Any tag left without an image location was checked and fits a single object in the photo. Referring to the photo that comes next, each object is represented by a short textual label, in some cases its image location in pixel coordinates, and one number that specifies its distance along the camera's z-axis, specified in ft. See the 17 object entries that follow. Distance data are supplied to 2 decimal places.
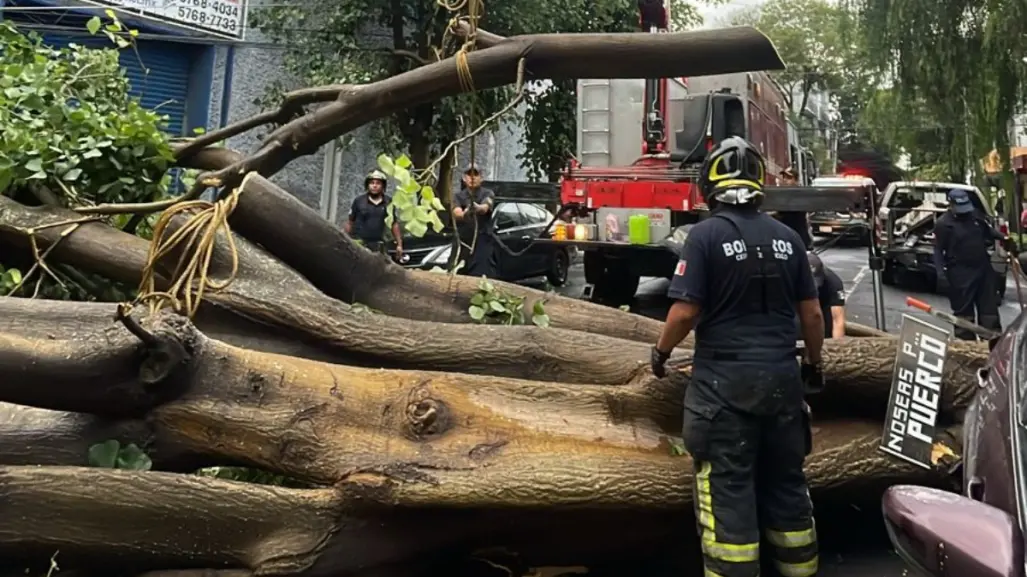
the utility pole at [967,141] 41.90
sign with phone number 38.75
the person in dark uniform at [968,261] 27.86
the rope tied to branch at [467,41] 12.54
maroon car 5.78
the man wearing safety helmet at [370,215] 27.27
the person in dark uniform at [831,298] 16.55
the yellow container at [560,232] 30.99
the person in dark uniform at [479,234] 25.52
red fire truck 29.19
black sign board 11.60
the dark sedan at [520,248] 33.09
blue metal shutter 41.22
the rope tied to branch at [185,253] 9.95
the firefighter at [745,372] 9.98
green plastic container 29.14
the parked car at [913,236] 40.52
